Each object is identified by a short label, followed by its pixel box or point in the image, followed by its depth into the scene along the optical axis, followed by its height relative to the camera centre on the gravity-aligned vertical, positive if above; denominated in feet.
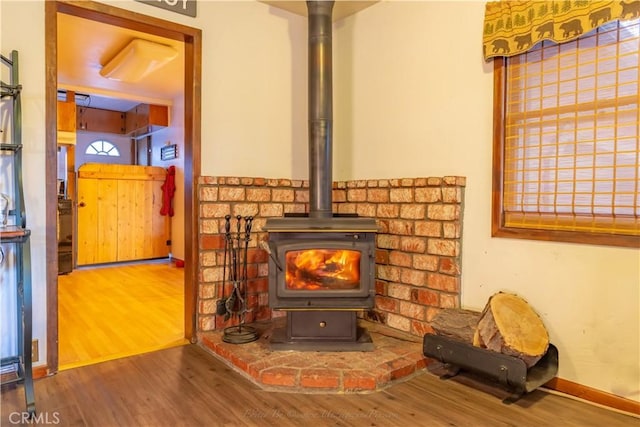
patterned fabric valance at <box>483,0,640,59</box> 6.33 +3.02
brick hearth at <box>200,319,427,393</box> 7.04 -3.00
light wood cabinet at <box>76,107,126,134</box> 24.04 +4.68
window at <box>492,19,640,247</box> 6.38 +1.04
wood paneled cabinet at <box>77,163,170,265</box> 19.12 -0.76
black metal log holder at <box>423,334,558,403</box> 6.42 -2.71
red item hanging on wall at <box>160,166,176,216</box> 20.66 +0.41
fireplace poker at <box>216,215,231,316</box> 9.13 -1.63
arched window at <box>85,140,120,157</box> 26.66 +3.28
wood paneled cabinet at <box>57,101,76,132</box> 17.73 +3.58
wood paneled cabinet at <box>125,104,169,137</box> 20.47 +4.23
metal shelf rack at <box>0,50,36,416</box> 6.15 -0.72
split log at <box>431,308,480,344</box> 7.38 -2.27
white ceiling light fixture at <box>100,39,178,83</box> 12.46 +4.49
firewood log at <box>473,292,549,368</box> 6.53 -2.13
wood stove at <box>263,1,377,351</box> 8.07 -1.54
